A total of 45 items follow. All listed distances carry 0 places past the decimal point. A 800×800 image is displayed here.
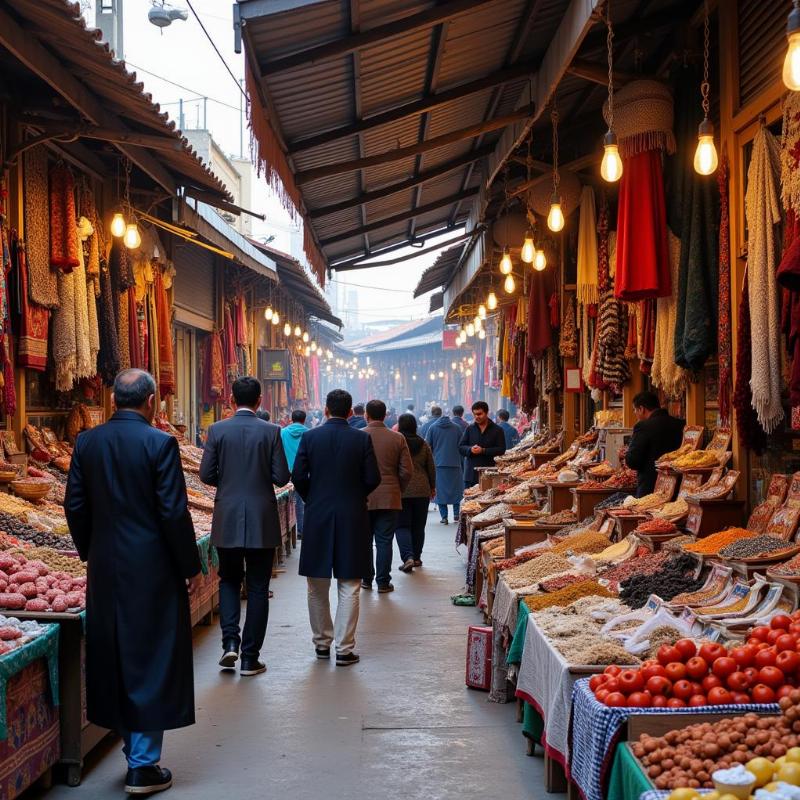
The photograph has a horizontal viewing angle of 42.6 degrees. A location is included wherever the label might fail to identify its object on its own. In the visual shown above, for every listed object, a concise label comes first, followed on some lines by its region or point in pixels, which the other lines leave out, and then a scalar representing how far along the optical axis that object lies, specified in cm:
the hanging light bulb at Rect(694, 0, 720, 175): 519
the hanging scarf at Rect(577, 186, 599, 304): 912
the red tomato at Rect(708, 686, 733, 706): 338
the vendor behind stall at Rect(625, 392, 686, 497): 737
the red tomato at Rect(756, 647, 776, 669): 347
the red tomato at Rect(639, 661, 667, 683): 353
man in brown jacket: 858
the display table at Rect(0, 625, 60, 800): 380
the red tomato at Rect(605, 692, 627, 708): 340
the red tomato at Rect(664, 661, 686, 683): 352
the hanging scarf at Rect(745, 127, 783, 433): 549
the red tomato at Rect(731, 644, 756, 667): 355
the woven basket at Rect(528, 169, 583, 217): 957
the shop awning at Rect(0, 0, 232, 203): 565
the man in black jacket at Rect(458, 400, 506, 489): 1368
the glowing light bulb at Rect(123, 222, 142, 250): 866
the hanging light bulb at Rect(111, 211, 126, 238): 839
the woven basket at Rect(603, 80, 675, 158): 691
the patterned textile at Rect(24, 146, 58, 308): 746
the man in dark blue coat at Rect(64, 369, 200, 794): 420
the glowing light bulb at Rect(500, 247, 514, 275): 1106
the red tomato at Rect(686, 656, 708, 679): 353
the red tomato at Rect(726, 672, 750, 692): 343
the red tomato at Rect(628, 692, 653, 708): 337
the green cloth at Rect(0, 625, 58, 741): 377
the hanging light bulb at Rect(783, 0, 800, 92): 348
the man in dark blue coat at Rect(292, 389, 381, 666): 655
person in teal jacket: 1140
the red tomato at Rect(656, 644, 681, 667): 367
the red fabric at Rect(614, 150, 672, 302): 681
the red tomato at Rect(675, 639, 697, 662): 367
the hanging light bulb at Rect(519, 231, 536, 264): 869
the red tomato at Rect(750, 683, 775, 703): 334
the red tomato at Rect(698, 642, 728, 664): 364
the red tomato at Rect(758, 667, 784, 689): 337
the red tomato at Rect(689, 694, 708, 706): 337
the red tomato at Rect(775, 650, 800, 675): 340
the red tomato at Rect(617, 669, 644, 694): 349
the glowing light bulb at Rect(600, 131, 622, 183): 554
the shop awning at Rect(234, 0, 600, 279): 604
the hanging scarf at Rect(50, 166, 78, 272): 785
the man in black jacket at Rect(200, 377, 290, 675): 616
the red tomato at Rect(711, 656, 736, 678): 352
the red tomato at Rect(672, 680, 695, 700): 344
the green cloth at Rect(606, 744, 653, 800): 295
